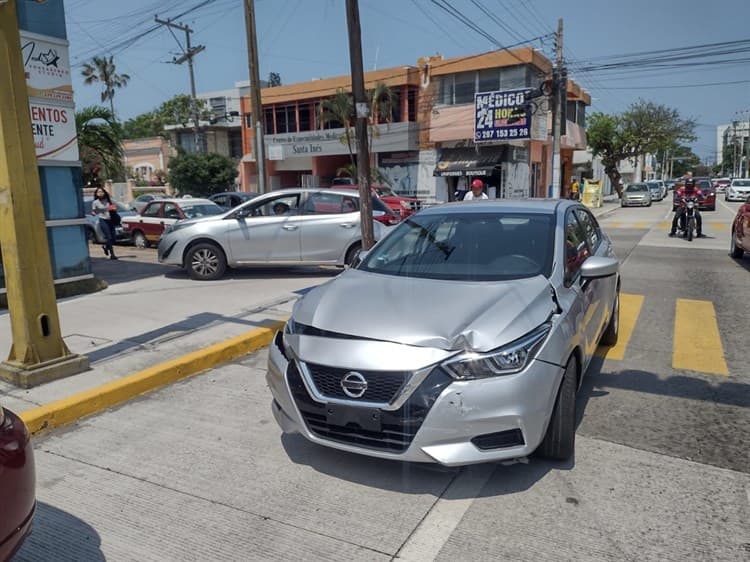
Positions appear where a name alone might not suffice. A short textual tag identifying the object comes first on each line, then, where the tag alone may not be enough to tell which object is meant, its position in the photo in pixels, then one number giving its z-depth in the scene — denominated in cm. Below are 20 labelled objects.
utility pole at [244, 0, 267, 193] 1731
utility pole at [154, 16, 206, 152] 3289
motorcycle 1652
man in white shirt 980
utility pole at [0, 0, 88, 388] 465
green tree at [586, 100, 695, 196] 4784
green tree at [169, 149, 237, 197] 3662
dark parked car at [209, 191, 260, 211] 1876
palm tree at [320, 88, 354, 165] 3075
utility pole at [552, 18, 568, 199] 2531
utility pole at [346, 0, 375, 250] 884
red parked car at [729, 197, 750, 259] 1147
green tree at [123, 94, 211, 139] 5146
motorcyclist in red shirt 1664
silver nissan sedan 315
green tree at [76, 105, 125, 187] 1191
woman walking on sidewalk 1325
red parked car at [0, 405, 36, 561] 217
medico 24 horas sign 2839
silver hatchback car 1011
